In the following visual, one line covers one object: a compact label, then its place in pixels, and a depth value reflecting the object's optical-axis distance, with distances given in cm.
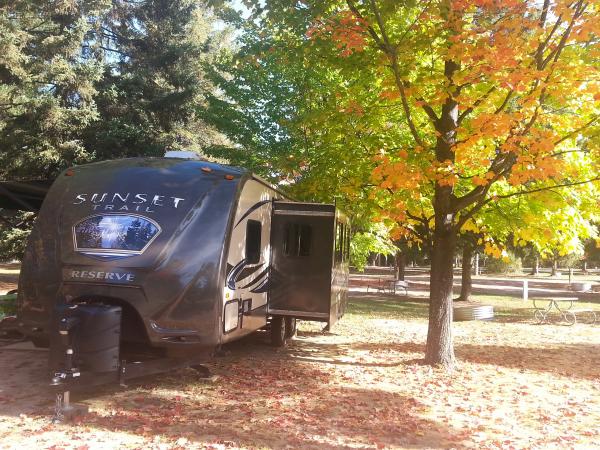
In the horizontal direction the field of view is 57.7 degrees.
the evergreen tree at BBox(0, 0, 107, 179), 1934
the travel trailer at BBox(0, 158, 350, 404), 559
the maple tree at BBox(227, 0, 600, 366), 739
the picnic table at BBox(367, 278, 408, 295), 2459
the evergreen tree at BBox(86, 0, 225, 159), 2045
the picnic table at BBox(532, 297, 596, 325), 1559
